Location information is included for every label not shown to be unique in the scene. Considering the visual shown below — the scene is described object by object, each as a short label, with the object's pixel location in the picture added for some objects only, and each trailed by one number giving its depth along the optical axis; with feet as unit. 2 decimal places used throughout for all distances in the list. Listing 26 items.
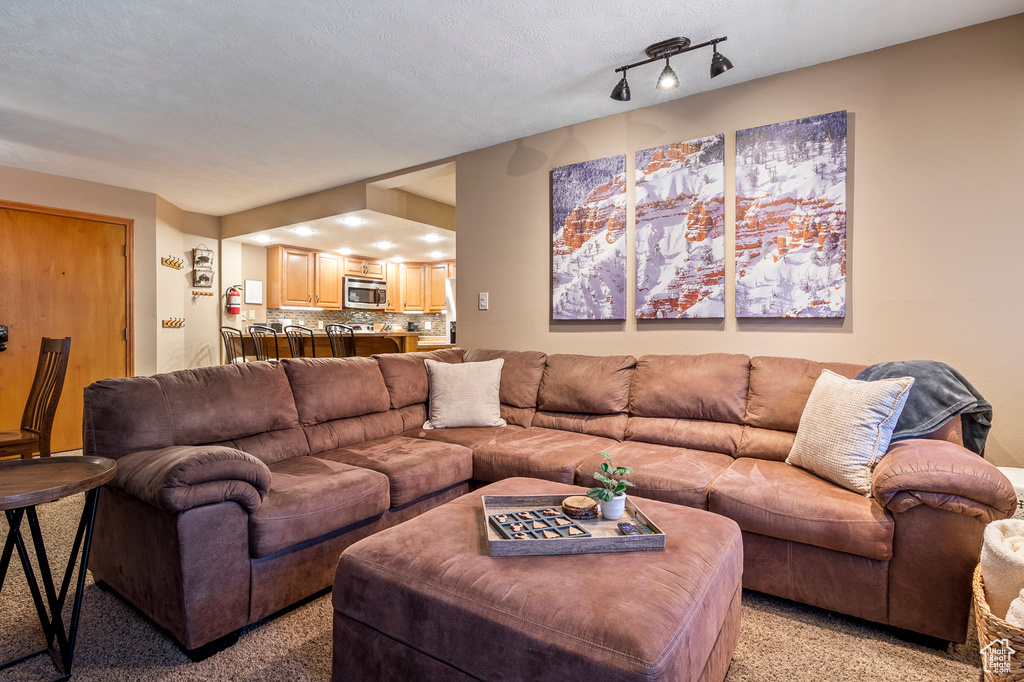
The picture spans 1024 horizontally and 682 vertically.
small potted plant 5.12
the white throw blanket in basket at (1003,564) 4.60
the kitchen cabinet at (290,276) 22.24
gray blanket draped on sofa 6.71
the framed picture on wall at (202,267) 19.84
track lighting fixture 7.97
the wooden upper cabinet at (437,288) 27.02
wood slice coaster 5.17
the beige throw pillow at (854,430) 6.41
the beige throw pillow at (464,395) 10.26
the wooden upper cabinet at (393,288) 26.66
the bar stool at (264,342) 17.91
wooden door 14.12
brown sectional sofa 5.46
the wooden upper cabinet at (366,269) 25.11
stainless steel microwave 24.72
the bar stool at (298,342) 17.12
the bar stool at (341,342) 16.57
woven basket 4.27
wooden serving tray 4.51
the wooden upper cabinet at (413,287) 26.99
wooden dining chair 9.34
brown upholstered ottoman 3.52
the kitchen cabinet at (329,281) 23.75
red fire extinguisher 20.95
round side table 4.58
